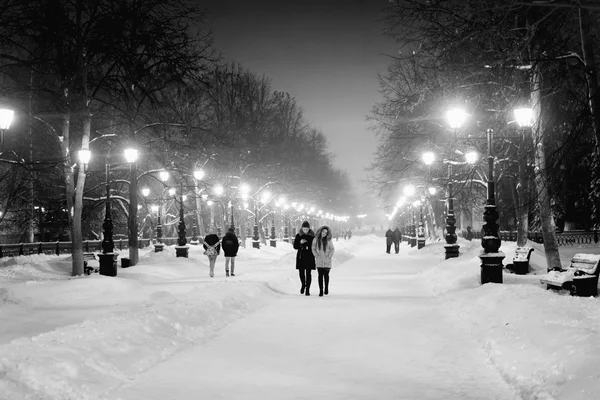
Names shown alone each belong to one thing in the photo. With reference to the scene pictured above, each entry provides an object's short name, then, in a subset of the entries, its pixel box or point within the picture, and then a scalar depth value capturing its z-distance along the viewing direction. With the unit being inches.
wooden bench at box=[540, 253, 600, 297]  498.9
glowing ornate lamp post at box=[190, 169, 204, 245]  1721.2
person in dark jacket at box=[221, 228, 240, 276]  860.0
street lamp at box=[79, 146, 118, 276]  797.9
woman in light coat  601.9
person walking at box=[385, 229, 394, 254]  1862.7
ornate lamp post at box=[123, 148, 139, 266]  980.6
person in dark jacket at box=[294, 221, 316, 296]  601.6
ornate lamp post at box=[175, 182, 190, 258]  1151.0
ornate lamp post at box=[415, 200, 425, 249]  1800.0
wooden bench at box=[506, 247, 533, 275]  724.7
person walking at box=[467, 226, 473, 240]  2210.9
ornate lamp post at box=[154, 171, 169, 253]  1211.2
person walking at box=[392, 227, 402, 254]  1837.8
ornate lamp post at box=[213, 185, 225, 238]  1354.6
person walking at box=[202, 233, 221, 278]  859.4
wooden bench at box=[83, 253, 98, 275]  930.0
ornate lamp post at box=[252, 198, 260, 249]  1728.6
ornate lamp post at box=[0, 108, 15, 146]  523.0
